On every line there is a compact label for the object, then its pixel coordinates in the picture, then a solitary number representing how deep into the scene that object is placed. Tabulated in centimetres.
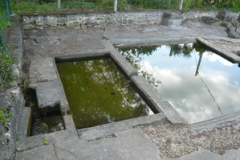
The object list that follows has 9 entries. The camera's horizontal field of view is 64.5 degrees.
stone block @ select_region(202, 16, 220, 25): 937
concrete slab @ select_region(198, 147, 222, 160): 247
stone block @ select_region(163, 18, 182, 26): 858
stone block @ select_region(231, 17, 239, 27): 950
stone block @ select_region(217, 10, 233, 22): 975
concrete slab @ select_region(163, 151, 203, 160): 244
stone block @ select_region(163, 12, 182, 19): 850
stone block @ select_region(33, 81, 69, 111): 323
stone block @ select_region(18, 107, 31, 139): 261
